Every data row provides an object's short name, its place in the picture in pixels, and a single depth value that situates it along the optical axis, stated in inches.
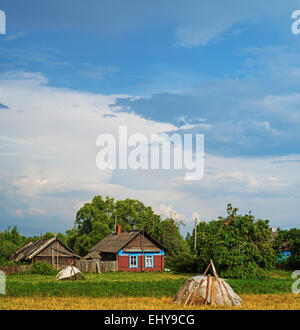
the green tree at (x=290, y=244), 2153.1
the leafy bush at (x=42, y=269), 1812.3
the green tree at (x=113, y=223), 2551.7
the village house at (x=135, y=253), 2075.5
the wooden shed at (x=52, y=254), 2014.0
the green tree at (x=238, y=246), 1523.1
